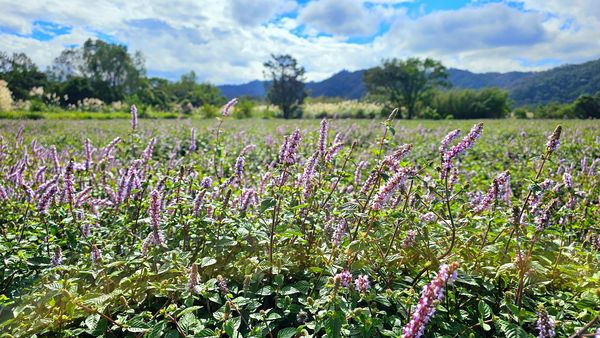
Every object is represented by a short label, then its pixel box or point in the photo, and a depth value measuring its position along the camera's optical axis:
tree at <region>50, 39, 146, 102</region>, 78.94
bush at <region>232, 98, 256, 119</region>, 39.88
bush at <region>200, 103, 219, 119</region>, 35.51
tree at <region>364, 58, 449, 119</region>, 64.12
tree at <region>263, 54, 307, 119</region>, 62.75
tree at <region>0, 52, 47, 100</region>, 51.12
